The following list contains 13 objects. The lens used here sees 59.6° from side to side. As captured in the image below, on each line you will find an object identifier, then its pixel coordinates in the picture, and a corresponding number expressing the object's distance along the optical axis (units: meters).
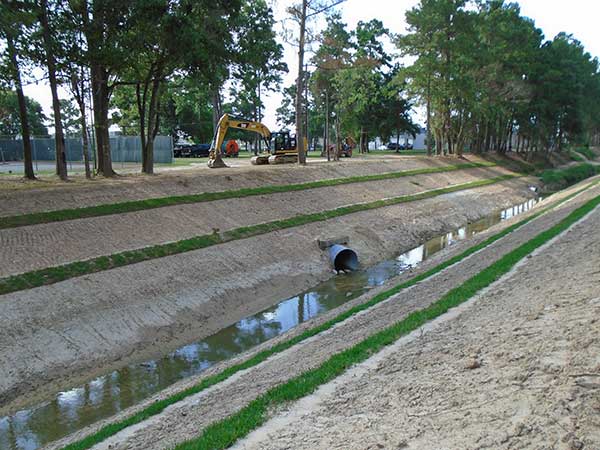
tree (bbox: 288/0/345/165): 33.50
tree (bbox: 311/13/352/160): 34.69
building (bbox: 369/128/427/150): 107.62
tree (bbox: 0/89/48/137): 76.31
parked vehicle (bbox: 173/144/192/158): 61.41
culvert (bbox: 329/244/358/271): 21.47
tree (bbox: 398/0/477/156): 45.69
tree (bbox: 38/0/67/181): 20.84
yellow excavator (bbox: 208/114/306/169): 35.25
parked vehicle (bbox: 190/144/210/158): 61.44
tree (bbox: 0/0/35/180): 15.50
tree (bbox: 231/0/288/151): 26.38
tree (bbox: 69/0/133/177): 21.52
